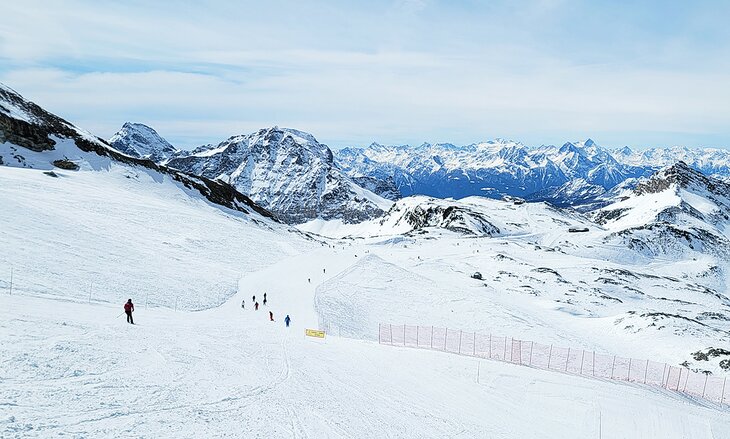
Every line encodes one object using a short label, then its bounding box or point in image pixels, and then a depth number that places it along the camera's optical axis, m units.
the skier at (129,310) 26.39
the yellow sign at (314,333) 32.43
